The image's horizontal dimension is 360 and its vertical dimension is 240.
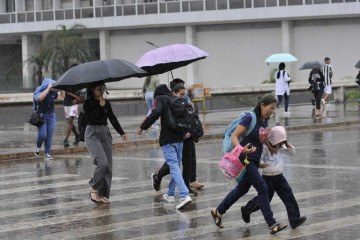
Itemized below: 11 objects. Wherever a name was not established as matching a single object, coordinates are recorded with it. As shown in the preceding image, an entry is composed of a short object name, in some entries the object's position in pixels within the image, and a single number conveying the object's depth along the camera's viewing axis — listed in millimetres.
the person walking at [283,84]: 29453
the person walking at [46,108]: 17488
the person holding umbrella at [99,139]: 12266
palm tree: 56688
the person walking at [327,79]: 30562
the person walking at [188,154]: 12093
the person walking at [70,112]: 20281
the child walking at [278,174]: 9977
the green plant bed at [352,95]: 38584
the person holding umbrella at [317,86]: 28609
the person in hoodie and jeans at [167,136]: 11828
